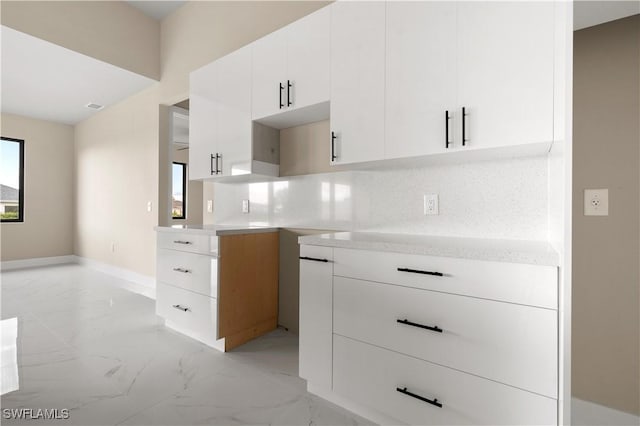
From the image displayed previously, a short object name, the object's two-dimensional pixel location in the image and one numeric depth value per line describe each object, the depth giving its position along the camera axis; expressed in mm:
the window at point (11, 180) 5340
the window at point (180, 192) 8172
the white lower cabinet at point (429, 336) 1106
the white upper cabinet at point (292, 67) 1988
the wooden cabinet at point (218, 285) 2242
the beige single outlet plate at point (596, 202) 1565
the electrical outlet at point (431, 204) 1885
